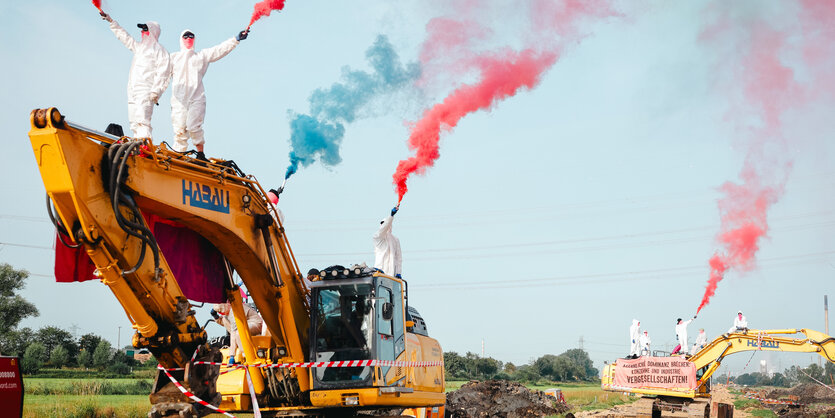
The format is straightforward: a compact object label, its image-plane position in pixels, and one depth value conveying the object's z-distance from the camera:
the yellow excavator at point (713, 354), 26.31
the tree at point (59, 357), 38.44
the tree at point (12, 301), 46.00
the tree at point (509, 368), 78.94
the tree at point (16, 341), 40.31
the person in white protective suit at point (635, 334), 36.53
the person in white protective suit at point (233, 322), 11.96
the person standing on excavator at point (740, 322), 28.62
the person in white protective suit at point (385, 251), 14.79
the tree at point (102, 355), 39.59
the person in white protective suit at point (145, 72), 10.02
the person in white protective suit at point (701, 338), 38.47
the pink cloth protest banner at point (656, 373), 26.44
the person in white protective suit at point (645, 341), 37.90
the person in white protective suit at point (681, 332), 32.75
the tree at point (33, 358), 36.62
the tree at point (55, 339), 39.97
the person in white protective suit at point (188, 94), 10.75
